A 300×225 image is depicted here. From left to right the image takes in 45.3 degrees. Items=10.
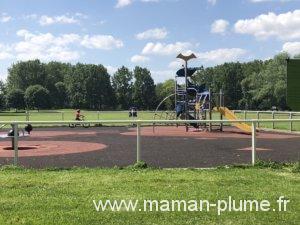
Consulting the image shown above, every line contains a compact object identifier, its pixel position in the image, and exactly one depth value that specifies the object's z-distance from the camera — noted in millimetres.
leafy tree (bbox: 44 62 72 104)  101058
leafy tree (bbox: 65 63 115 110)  97161
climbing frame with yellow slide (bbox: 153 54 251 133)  21389
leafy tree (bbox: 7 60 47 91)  105474
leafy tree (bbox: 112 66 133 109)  98373
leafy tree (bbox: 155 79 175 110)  93991
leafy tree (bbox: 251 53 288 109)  75468
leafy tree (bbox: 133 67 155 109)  96122
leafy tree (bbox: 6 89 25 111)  87800
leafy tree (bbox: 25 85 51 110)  88674
